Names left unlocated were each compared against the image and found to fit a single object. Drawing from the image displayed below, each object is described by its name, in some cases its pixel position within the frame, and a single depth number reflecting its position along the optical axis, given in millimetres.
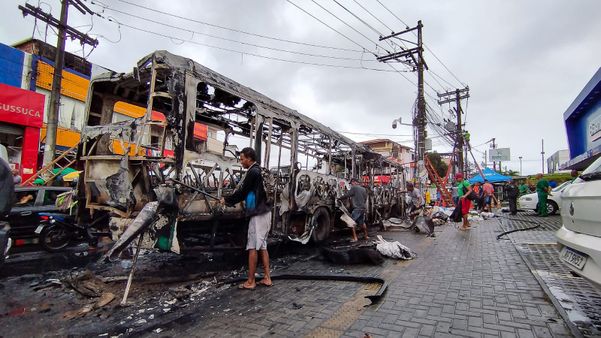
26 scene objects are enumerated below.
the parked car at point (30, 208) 6590
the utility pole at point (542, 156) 50688
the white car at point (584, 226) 2385
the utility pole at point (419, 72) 16359
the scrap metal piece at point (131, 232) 3535
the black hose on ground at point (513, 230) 7999
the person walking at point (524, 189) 19781
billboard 34491
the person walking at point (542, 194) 12336
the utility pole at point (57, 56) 10766
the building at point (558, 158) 32281
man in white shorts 4121
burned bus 4070
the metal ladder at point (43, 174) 9453
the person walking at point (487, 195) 16323
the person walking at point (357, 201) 8180
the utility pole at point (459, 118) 23422
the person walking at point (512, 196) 15047
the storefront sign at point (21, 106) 11930
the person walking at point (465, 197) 9514
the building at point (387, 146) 39831
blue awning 19775
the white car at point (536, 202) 13094
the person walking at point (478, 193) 14914
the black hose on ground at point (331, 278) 4087
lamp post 19939
